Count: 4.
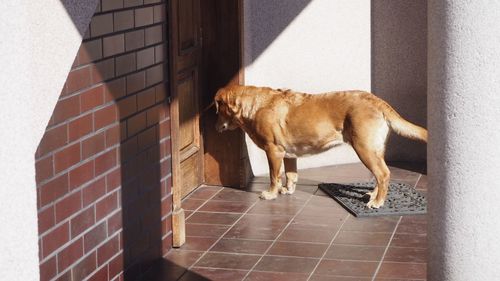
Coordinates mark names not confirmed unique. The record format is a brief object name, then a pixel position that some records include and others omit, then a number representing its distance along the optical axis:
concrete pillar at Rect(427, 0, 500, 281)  3.64
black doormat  7.91
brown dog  7.91
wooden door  8.16
